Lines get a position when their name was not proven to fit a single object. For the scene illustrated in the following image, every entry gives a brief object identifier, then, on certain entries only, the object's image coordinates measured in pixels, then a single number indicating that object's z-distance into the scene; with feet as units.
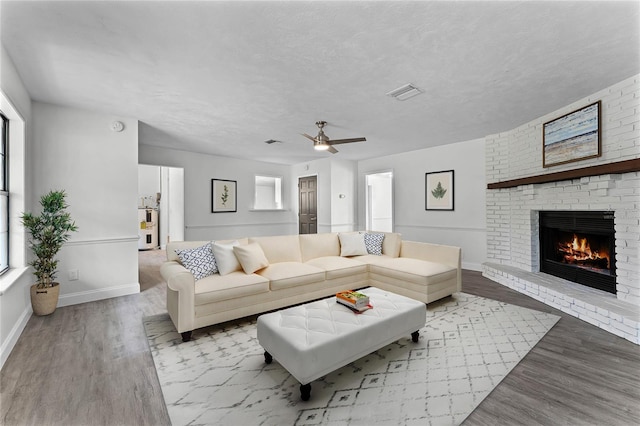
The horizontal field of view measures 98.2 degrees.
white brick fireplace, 9.16
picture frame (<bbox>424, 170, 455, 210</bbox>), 17.98
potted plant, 10.04
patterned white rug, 5.40
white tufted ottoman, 5.75
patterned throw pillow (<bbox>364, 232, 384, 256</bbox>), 14.51
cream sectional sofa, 8.50
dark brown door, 23.84
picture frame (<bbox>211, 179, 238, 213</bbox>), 21.11
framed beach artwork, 10.29
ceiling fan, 11.96
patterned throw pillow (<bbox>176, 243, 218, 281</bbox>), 9.59
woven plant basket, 10.02
